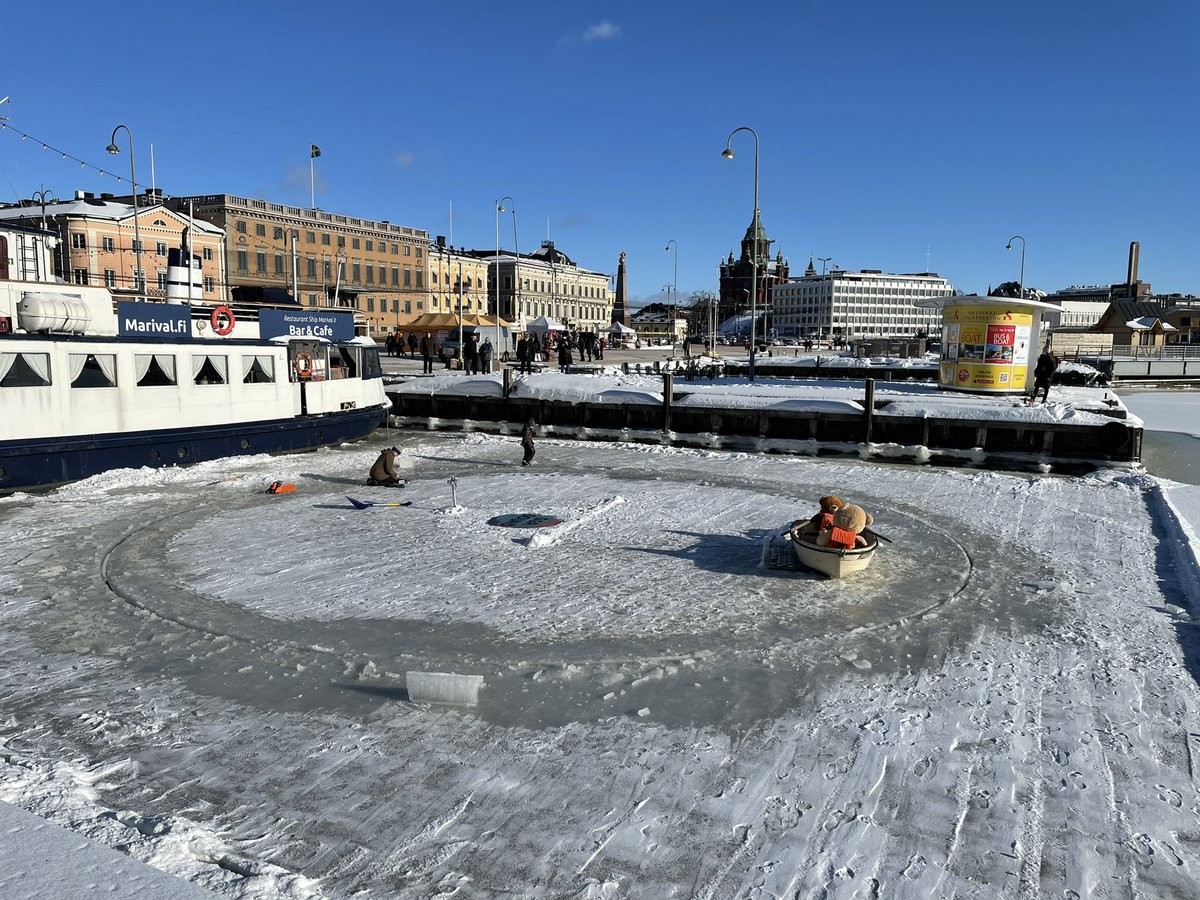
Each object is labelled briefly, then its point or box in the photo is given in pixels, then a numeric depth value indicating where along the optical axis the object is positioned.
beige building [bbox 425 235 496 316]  101.19
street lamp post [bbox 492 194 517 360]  50.71
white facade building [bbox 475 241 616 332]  120.25
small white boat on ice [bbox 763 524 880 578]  11.09
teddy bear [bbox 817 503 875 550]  11.11
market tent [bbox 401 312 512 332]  49.75
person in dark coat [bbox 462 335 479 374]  38.09
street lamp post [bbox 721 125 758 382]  34.97
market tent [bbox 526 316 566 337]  63.91
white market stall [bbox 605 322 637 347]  90.16
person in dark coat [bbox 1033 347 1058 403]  25.73
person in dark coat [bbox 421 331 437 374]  39.78
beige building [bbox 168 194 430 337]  73.94
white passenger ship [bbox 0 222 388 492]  17.00
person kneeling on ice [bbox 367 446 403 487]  17.73
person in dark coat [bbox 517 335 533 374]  37.14
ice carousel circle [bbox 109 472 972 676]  9.44
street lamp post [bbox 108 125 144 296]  30.26
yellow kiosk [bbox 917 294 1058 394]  28.52
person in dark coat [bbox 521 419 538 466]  20.31
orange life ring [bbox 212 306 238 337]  21.50
